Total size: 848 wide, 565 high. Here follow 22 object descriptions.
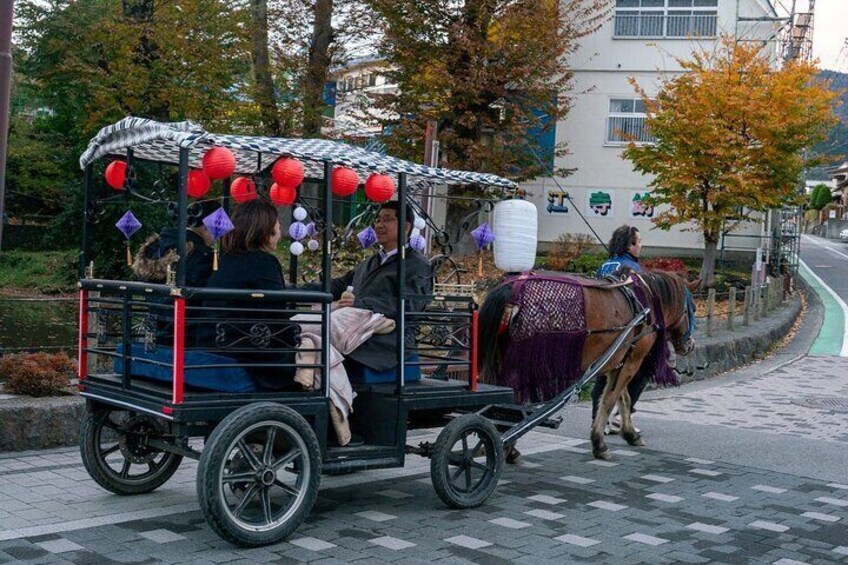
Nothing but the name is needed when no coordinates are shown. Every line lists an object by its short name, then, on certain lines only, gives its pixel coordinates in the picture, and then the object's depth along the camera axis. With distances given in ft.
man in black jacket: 23.35
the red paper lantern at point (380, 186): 22.63
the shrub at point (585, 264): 91.61
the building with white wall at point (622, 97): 110.01
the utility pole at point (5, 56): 23.50
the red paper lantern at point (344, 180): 21.84
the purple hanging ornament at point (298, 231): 24.49
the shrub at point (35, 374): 29.37
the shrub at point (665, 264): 80.44
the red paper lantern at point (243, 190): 25.25
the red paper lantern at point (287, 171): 20.71
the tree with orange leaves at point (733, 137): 84.48
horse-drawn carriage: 19.79
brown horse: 29.01
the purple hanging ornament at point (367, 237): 27.50
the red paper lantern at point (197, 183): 23.45
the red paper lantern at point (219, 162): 19.58
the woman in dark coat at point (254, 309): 20.54
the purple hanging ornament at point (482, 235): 25.38
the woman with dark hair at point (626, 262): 33.86
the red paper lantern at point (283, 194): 21.69
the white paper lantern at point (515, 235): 26.40
